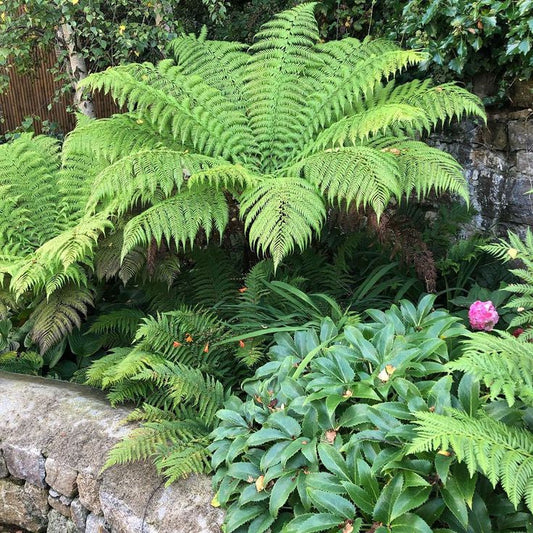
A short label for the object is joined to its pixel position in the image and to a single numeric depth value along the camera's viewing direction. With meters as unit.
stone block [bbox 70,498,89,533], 2.03
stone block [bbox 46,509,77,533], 2.13
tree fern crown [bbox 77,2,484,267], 2.07
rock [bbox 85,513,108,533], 1.94
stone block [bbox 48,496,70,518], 2.12
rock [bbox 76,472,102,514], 1.93
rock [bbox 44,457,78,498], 2.03
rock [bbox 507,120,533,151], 2.86
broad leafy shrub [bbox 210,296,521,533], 1.36
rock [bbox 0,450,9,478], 2.26
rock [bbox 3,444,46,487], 2.15
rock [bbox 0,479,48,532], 2.23
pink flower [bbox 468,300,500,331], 1.96
